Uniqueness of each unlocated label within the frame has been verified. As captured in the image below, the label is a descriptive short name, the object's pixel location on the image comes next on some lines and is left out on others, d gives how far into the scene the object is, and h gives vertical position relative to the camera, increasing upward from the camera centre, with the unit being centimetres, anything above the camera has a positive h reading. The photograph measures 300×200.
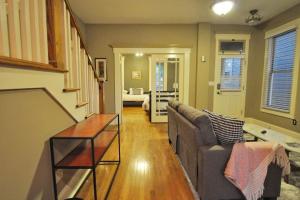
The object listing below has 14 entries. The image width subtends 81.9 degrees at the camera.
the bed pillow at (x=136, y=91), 859 -47
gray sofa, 165 -83
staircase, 112 +26
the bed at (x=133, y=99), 790 -80
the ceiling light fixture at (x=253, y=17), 385 +149
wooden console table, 153 -75
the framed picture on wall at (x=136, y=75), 932 +35
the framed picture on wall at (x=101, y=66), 486 +42
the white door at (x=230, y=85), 502 -7
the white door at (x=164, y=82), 503 +0
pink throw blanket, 159 -76
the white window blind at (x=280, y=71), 390 +29
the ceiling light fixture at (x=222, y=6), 288 +129
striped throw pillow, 173 -48
